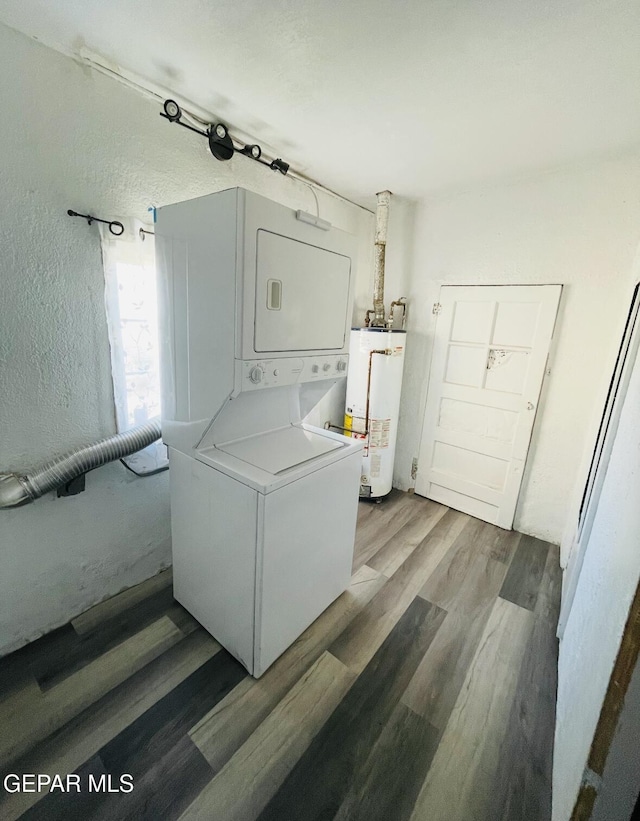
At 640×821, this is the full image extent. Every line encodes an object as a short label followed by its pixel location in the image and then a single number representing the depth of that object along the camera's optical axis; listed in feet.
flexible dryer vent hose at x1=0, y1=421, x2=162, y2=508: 4.35
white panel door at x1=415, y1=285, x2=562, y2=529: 7.59
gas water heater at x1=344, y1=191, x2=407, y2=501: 8.59
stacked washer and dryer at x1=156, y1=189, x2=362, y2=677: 3.92
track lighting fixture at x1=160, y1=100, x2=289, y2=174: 4.91
